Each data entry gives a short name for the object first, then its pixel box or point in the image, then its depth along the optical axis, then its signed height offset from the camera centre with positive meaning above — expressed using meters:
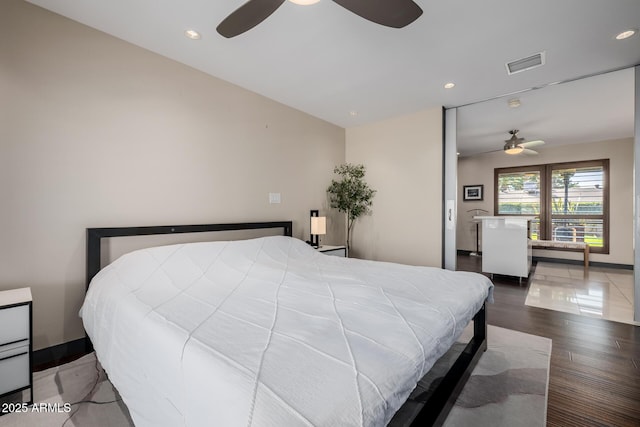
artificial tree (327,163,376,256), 4.18 +0.29
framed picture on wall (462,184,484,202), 6.68 +0.47
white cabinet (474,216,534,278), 4.24 -0.56
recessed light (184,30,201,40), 2.18 +1.44
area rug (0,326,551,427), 1.47 -1.14
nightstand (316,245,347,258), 3.48 -0.51
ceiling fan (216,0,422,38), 1.44 +1.11
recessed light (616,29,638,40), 2.15 +1.43
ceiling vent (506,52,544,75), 2.53 +1.43
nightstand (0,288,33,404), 1.50 -0.76
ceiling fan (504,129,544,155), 4.71 +1.18
